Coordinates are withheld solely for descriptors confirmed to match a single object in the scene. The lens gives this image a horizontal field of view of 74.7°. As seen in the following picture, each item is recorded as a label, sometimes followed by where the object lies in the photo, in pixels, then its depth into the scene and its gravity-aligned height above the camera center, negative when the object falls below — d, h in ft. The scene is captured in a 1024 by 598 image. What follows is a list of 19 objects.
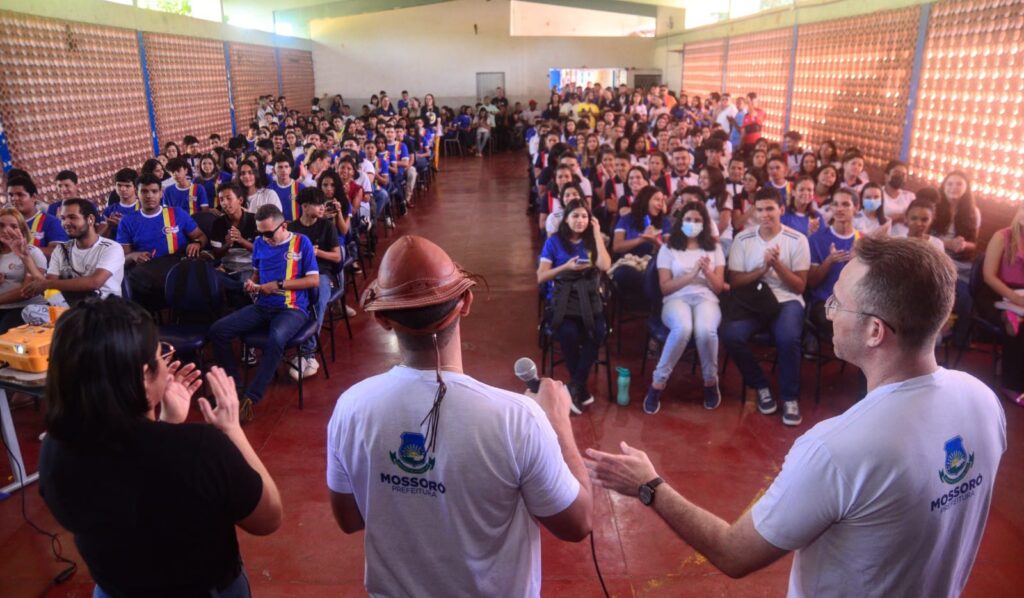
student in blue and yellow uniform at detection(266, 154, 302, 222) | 23.30 -2.45
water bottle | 15.23 -5.97
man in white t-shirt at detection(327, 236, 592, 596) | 4.73 -2.39
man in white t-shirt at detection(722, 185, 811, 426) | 14.61 -3.92
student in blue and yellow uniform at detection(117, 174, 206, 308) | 17.87 -3.17
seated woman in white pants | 14.92 -3.91
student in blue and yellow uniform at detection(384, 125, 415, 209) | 36.04 -2.42
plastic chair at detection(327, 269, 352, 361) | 17.94 -4.60
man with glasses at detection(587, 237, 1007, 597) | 4.43 -2.28
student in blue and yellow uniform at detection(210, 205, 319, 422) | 14.98 -4.06
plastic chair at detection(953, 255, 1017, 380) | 15.54 -4.71
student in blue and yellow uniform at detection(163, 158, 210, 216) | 23.26 -2.64
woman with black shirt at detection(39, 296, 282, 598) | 4.86 -2.52
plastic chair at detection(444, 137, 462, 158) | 64.54 -2.76
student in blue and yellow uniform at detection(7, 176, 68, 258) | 17.97 -2.74
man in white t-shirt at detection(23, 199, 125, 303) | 14.82 -3.18
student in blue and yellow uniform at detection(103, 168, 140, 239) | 20.58 -2.40
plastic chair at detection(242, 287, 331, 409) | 14.97 -4.84
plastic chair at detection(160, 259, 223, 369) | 15.70 -4.03
